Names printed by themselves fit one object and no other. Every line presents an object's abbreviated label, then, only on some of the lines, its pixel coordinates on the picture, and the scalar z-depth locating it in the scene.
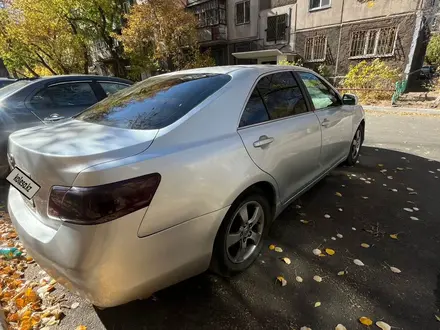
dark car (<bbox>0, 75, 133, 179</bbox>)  3.53
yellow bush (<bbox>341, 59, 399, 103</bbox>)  12.09
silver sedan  1.31
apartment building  13.04
